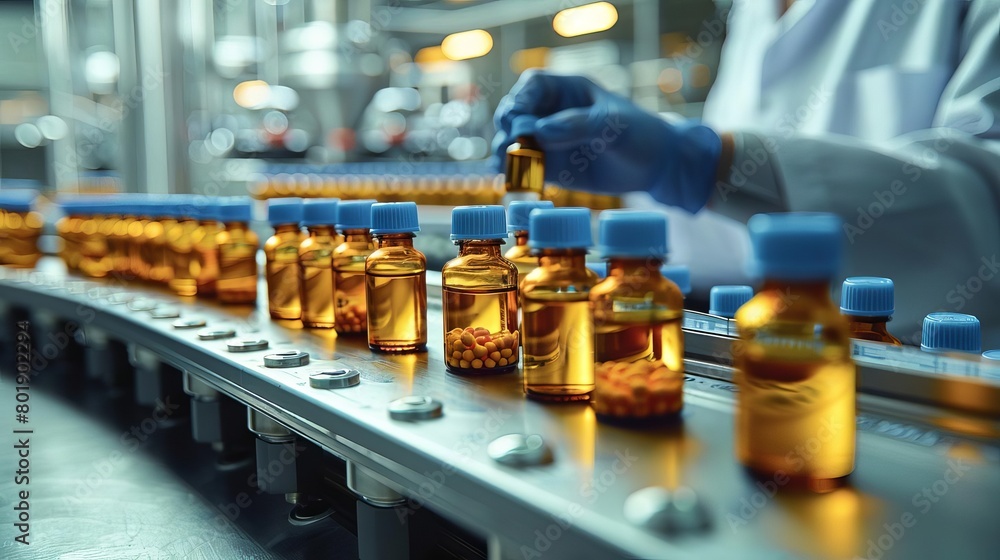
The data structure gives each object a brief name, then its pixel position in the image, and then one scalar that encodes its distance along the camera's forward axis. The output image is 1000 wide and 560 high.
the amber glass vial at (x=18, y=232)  1.89
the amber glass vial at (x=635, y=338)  0.58
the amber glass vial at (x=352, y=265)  0.92
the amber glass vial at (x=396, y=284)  0.83
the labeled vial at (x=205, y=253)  1.32
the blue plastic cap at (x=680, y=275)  0.89
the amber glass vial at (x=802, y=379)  0.46
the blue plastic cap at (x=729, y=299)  0.86
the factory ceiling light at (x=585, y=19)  6.55
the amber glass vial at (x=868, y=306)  0.68
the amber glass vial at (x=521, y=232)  0.87
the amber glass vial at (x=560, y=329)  0.65
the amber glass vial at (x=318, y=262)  1.00
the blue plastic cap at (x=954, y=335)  0.67
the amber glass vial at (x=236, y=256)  1.25
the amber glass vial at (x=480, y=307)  0.75
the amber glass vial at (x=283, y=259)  1.08
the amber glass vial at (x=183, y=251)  1.37
